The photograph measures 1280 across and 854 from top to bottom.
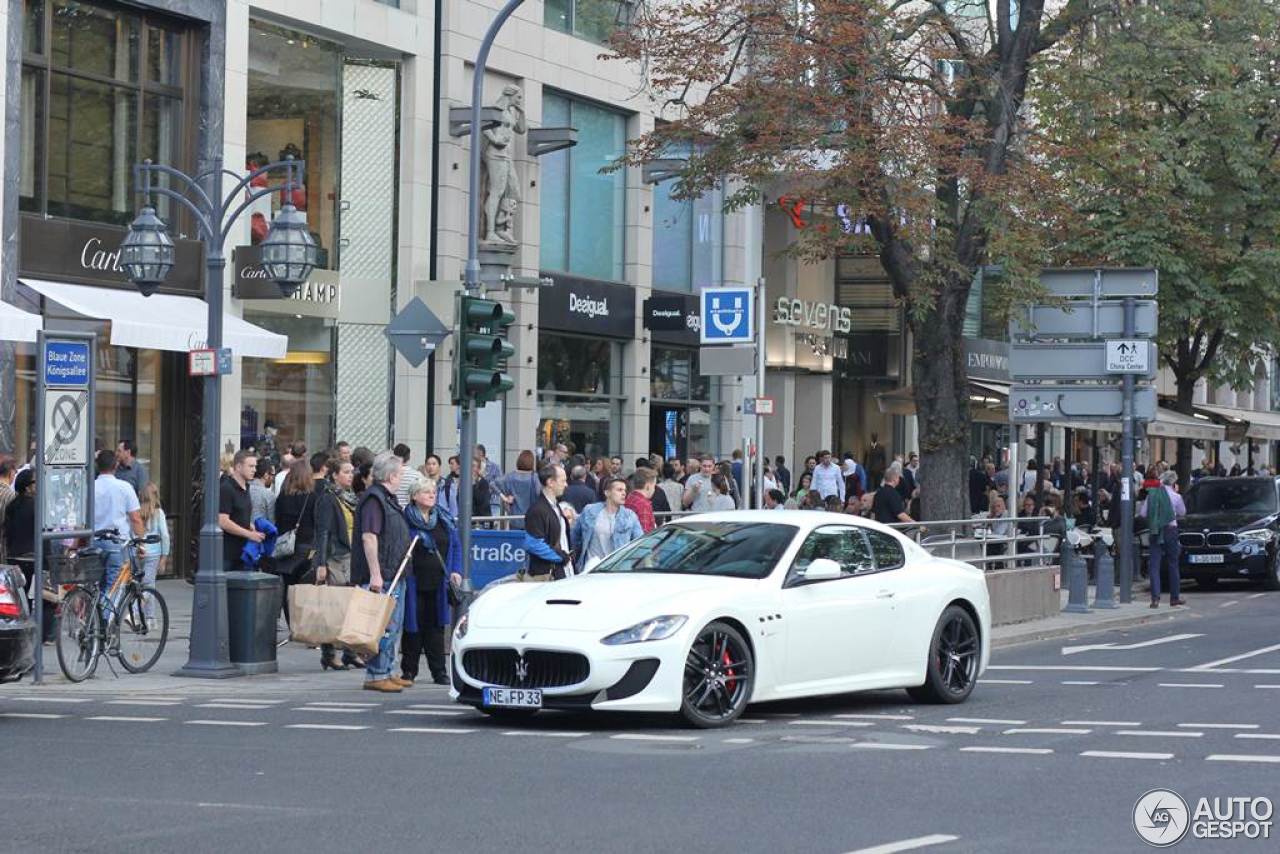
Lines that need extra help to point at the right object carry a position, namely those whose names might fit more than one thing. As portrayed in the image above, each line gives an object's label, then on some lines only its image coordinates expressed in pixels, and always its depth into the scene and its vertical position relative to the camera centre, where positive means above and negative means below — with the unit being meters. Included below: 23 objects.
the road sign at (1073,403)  27.36 +1.16
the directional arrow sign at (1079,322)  27.12 +2.21
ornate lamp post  16.95 +1.93
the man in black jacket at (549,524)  17.86 -0.33
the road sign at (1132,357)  26.84 +1.73
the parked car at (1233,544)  31.80 -0.80
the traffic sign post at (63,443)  16.33 +0.31
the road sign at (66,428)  16.59 +0.42
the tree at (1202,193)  32.31 +4.95
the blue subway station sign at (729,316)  20.89 +1.73
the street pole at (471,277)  17.83 +1.87
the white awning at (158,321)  24.80 +1.99
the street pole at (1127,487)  27.28 +0.05
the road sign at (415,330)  19.31 +1.43
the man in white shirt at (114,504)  19.22 -0.21
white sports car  12.79 -0.90
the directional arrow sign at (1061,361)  27.47 +1.71
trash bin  17.08 -1.12
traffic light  17.89 +1.13
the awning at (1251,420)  54.94 +2.02
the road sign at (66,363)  16.48 +0.94
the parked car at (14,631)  13.60 -0.99
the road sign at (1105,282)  26.99 +2.71
